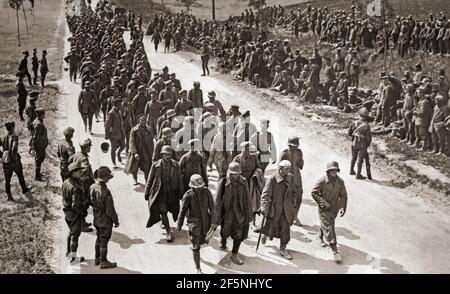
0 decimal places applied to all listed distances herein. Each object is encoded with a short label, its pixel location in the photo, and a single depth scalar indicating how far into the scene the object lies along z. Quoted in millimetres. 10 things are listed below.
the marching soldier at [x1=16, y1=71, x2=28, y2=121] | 19484
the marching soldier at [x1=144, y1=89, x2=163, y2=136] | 15098
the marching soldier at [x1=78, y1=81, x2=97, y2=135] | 17375
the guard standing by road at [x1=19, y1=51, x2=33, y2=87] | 23914
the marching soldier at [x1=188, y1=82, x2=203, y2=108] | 16733
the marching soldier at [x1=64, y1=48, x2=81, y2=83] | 25953
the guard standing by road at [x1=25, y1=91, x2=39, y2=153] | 15672
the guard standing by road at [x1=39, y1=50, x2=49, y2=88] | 24984
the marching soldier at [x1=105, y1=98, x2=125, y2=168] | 14547
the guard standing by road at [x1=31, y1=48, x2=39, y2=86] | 25562
